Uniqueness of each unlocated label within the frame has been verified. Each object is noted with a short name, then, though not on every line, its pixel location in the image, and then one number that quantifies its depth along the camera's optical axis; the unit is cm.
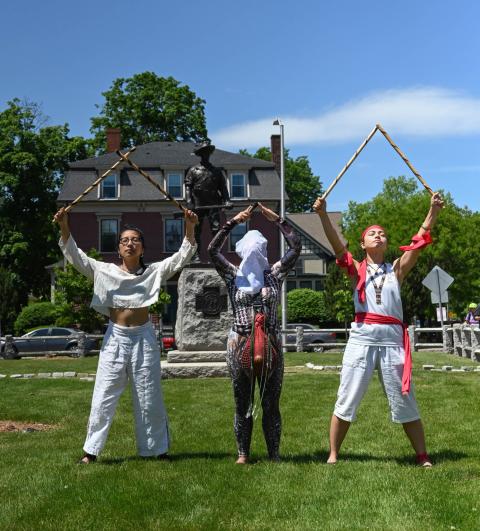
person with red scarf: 640
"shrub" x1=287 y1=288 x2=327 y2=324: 4569
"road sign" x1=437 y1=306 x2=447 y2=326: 2636
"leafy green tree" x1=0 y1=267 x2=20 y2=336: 4153
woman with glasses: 677
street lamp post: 3179
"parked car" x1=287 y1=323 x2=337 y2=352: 3142
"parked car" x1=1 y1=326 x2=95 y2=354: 3027
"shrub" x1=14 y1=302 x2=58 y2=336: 3925
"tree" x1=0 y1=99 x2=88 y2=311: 4659
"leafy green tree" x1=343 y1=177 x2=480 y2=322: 4831
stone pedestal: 1349
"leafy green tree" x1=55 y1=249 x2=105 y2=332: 3544
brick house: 4619
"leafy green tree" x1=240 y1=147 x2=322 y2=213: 6969
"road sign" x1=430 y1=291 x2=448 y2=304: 2409
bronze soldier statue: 1229
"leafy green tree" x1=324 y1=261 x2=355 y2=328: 4231
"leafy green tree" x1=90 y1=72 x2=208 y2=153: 5259
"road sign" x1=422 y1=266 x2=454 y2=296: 2388
